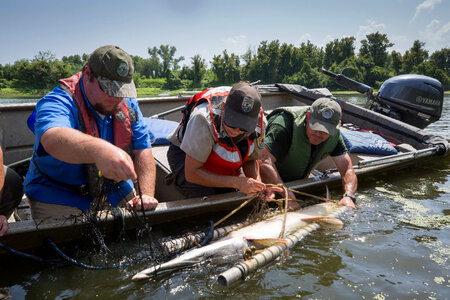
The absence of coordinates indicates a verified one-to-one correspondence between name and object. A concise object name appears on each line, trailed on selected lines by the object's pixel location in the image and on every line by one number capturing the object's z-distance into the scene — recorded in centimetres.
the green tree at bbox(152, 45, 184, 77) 10706
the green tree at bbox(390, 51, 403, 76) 6638
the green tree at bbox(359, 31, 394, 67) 7156
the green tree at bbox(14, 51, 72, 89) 5916
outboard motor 718
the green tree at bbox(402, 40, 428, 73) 6462
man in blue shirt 229
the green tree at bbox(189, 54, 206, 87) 8072
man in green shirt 375
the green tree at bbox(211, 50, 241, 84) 8106
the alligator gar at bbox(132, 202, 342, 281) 255
